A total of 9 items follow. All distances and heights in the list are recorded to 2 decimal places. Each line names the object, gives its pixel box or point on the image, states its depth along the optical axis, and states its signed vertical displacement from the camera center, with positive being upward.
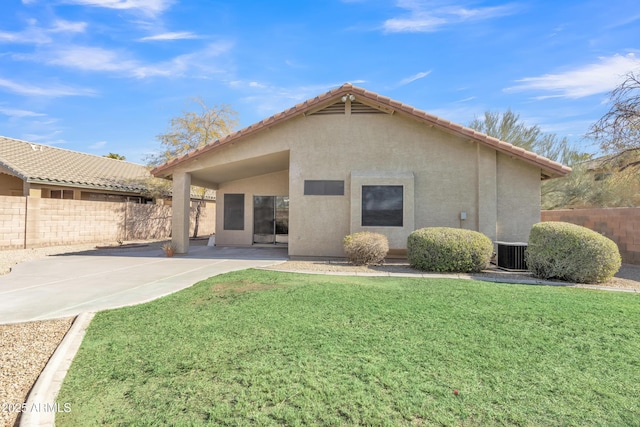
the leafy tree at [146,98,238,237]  24.09 +6.47
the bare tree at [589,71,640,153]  15.22 +4.74
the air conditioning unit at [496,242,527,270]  10.33 -0.98
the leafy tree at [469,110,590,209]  20.92 +5.16
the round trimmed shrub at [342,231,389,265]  10.95 -0.82
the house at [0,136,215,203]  17.42 +2.60
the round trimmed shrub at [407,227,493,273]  9.60 -0.79
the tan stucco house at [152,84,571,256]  12.31 +2.00
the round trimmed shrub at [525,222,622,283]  8.32 -0.76
